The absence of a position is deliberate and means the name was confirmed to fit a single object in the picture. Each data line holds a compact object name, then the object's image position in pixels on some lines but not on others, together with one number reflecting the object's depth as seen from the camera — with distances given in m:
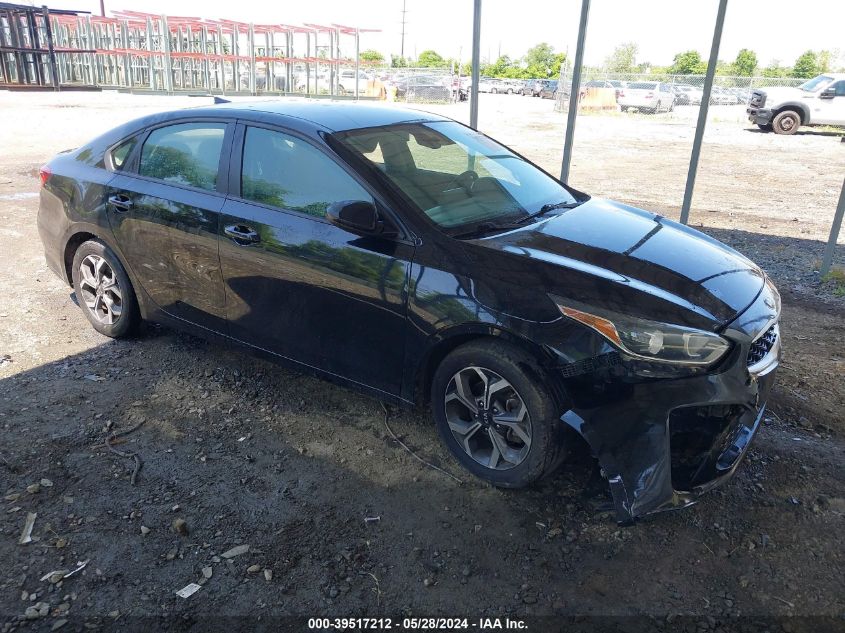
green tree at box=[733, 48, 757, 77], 54.00
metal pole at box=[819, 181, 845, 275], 6.12
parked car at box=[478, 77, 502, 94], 57.75
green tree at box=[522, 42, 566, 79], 72.50
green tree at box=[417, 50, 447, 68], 80.69
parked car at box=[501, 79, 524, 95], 57.06
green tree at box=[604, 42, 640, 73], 37.98
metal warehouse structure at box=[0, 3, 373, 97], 30.72
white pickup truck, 20.70
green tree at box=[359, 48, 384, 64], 80.86
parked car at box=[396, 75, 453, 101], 37.19
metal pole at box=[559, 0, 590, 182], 6.55
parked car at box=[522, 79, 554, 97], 51.50
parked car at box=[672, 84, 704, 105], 29.92
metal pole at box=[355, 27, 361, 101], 31.70
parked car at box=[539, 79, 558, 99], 50.00
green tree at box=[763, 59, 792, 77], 46.66
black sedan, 2.70
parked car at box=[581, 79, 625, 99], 30.73
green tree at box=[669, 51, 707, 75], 53.31
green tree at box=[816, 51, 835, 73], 49.94
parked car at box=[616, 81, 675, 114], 29.53
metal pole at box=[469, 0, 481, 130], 6.57
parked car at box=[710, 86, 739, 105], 30.50
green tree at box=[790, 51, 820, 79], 50.38
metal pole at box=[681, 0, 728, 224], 6.25
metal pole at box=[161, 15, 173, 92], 30.39
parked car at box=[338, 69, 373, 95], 37.16
